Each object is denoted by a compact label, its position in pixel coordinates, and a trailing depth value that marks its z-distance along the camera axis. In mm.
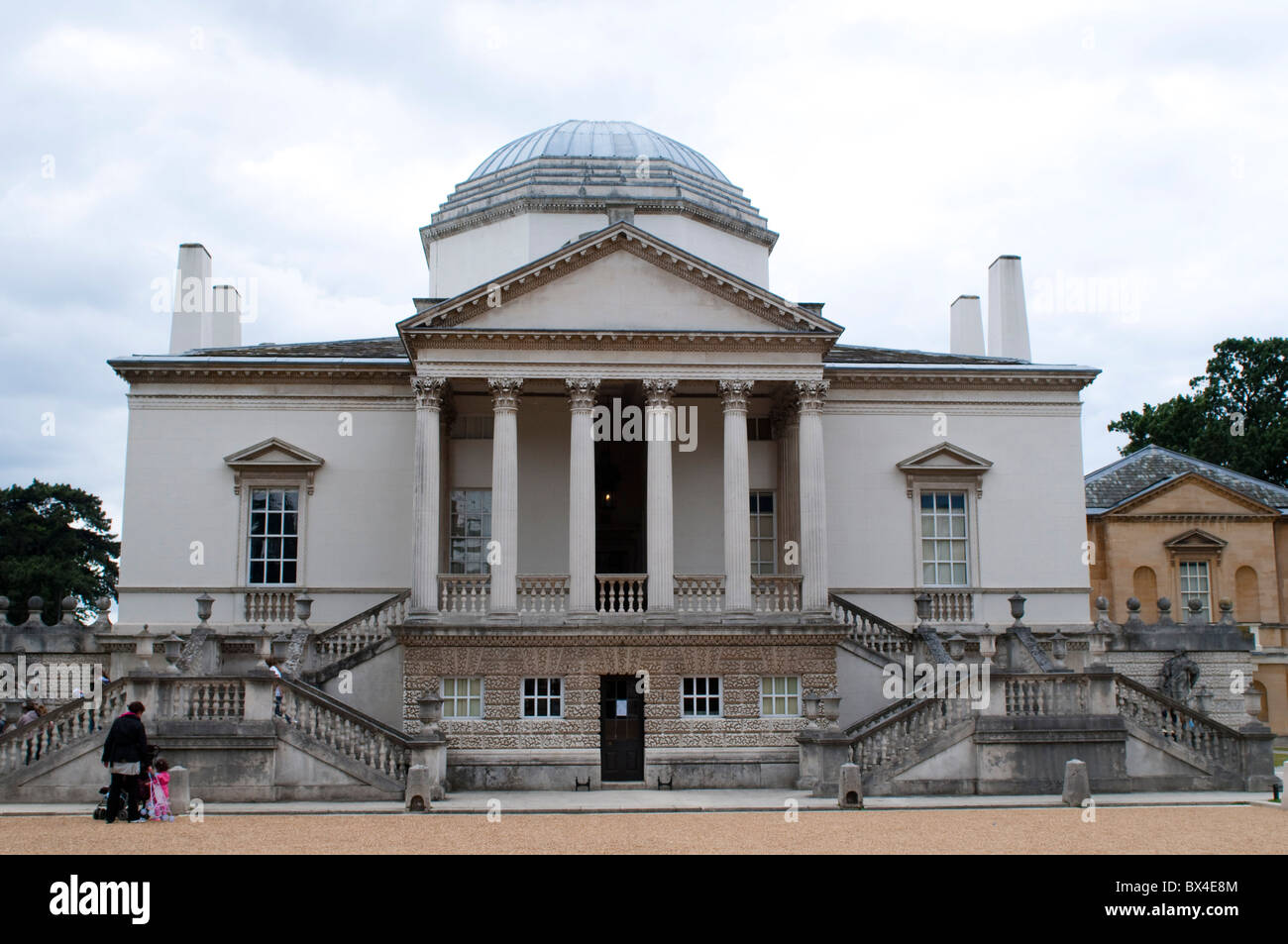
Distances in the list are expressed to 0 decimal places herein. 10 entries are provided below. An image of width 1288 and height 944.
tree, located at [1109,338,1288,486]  54625
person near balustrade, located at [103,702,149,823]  17750
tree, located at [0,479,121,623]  55562
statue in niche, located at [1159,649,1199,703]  30172
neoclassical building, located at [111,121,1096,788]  25500
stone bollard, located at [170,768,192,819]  19266
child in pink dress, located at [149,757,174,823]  18266
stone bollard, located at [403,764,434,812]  20250
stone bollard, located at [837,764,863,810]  20578
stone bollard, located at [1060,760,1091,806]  20297
